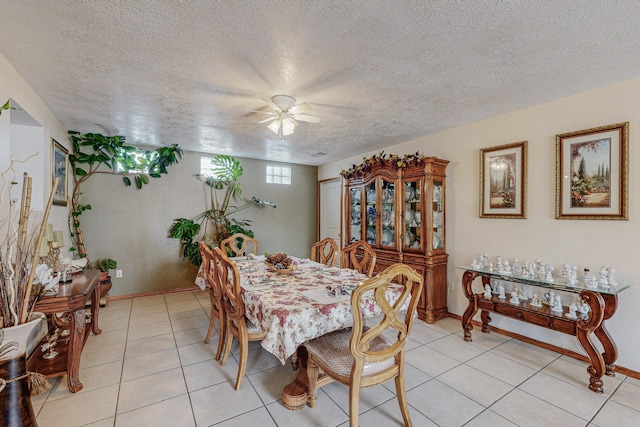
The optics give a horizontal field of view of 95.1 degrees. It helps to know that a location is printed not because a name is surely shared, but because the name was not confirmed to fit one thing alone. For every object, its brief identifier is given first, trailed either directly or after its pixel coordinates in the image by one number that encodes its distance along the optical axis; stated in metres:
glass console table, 2.11
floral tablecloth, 1.67
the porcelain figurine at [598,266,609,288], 2.23
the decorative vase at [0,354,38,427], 1.22
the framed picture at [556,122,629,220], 2.31
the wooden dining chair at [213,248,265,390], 2.02
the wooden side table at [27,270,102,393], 1.91
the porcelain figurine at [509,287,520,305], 2.65
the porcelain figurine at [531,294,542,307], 2.59
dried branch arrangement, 1.24
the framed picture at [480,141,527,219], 2.91
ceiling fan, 2.53
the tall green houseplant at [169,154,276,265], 4.59
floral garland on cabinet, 3.55
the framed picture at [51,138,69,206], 3.03
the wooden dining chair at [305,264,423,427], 1.46
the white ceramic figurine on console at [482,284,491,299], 2.83
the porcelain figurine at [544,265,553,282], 2.46
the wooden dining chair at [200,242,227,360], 2.41
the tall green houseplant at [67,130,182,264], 3.83
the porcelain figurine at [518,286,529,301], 2.76
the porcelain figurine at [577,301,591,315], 2.32
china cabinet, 3.42
